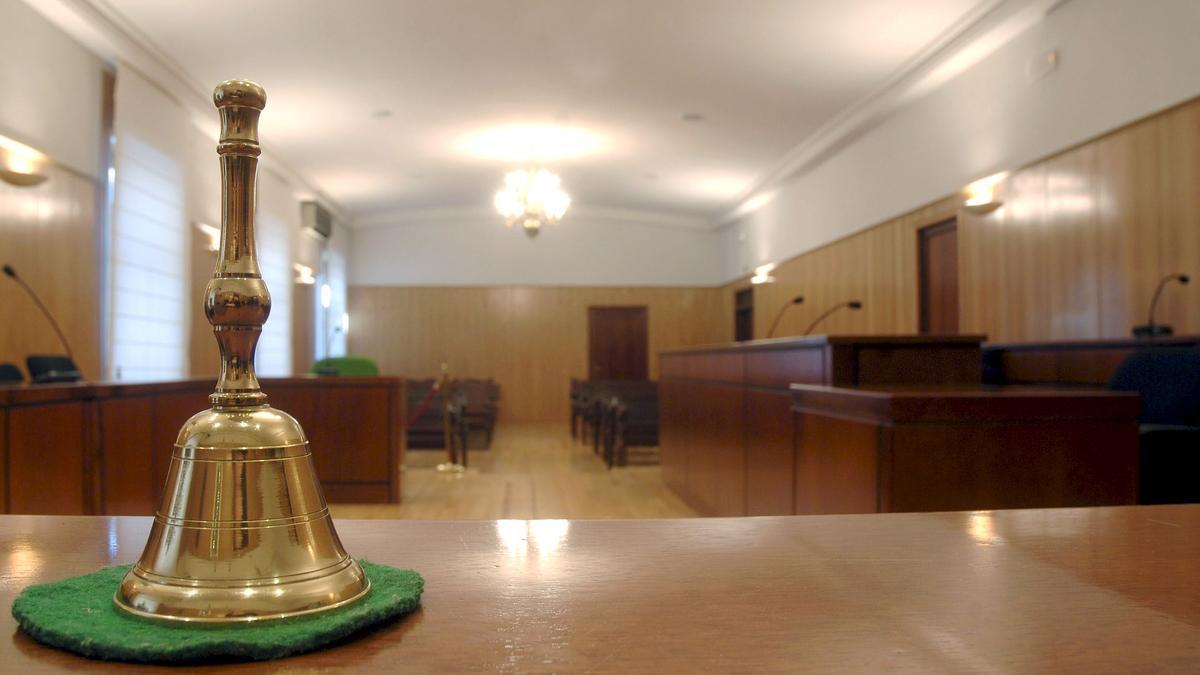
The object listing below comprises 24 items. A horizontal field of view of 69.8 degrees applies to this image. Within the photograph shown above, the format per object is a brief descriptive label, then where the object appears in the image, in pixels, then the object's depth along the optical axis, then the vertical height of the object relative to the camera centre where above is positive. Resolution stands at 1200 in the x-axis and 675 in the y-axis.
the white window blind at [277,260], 9.83 +1.17
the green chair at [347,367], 6.44 -0.06
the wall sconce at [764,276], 11.91 +1.18
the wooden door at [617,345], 14.95 +0.25
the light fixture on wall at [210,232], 7.93 +1.18
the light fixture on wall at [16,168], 5.17 +1.16
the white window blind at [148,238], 6.44 +0.97
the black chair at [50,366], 5.05 -0.05
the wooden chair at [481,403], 9.92 -0.54
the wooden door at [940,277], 7.44 +0.74
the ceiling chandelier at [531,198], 9.64 +1.81
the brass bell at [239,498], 0.47 -0.08
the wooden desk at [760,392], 3.57 -0.18
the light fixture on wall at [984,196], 6.32 +1.23
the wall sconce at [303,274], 11.10 +1.10
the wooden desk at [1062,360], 4.95 +0.00
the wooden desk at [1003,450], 2.42 -0.26
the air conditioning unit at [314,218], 11.55 +1.91
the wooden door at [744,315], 13.64 +0.72
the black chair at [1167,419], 3.55 -0.28
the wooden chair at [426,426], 8.91 -0.71
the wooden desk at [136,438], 3.17 -0.39
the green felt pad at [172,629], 0.41 -0.14
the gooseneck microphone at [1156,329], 4.68 +0.17
